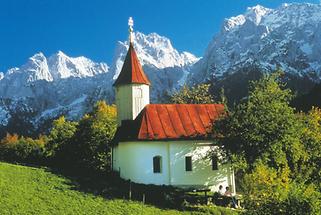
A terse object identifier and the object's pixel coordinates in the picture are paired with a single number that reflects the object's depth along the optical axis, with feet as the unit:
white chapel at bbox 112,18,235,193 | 155.22
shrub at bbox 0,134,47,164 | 234.50
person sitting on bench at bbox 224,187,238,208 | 138.00
